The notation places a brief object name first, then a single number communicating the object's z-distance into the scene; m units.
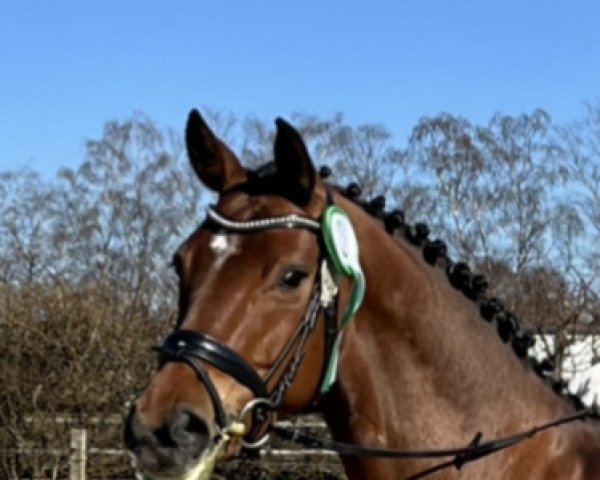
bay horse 5.76
